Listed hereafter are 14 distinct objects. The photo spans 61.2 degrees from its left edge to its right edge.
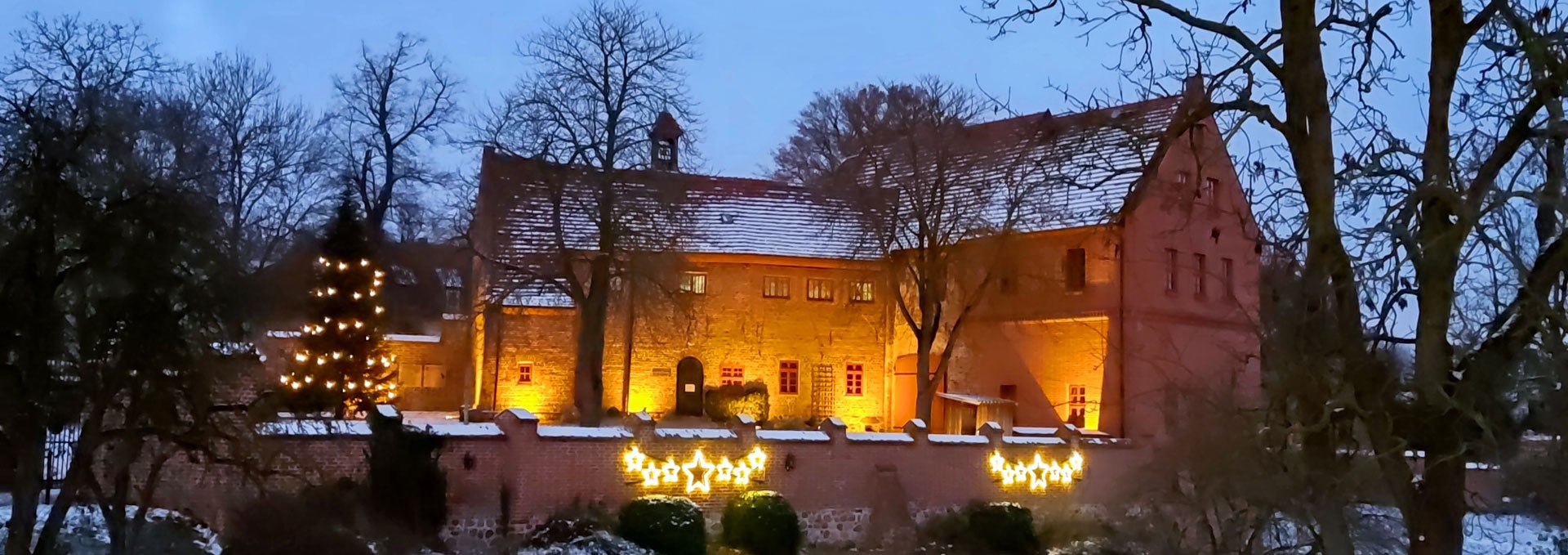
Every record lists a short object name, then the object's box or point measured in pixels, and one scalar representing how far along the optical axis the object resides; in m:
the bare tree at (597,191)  26.33
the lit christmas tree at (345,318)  27.09
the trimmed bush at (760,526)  21.09
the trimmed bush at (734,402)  32.06
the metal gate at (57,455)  15.13
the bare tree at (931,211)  28.59
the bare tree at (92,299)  11.93
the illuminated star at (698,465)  21.34
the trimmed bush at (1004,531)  23.16
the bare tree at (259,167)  33.69
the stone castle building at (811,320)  29.30
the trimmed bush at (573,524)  19.52
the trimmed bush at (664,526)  19.78
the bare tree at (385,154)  38.62
